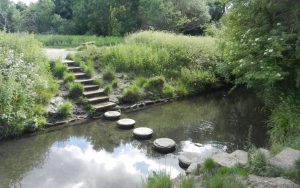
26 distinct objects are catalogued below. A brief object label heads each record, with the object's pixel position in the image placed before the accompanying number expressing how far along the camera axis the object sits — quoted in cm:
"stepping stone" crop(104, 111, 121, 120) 1002
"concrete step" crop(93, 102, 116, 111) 1043
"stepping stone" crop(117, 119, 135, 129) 928
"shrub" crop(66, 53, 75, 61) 1272
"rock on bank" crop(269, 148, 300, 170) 507
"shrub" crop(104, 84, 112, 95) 1141
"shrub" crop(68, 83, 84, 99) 1062
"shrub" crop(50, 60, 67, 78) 1148
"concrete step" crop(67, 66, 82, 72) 1193
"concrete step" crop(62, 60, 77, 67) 1221
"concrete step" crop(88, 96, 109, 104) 1066
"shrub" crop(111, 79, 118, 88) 1190
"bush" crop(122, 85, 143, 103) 1152
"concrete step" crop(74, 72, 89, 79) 1173
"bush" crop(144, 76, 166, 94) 1241
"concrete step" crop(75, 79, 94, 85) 1145
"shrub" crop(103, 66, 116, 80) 1226
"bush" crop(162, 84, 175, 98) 1252
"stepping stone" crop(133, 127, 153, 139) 855
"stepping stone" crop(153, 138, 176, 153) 777
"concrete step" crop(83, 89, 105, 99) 1085
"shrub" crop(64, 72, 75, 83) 1109
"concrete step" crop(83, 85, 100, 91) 1119
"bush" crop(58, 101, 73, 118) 966
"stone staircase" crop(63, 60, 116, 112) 1068
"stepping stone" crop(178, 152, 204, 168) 697
